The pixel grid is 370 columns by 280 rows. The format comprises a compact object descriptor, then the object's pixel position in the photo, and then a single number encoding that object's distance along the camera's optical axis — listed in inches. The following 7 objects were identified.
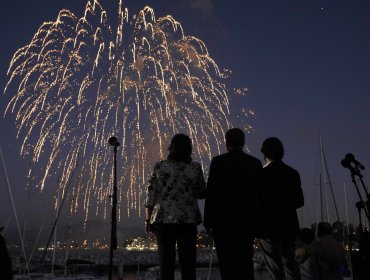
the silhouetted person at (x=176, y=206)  190.9
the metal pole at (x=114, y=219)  328.5
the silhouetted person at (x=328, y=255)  240.4
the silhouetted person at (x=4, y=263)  135.3
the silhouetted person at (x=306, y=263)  242.4
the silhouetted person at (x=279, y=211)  201.5
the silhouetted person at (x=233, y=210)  180.1
